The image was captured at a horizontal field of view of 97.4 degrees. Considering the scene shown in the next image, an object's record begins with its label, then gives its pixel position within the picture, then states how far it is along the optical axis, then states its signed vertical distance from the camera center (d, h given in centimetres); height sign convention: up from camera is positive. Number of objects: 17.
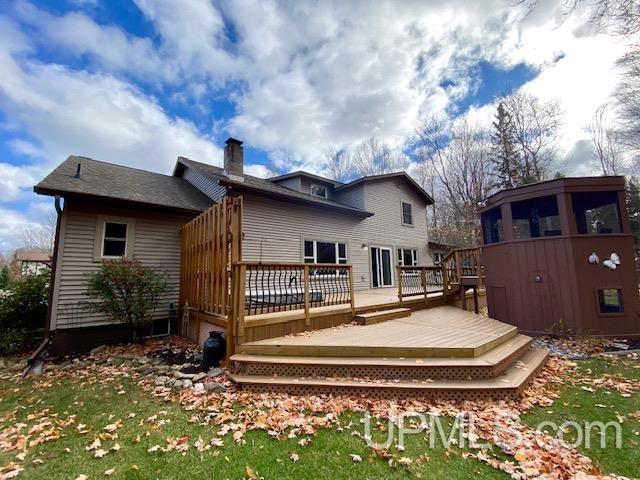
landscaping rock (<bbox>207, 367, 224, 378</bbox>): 463 -163
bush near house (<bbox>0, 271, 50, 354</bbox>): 695 -83
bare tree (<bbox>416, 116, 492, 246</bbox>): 2275 +825
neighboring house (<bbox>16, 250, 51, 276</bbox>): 2354 +197
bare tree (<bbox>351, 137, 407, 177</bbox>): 2536 +1014
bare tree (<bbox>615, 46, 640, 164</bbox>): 935 +733
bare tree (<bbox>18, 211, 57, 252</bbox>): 3056 +495
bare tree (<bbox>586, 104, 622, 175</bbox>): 1981 +865
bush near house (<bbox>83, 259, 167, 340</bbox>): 681 -40
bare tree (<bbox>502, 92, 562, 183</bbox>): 2058 +1018
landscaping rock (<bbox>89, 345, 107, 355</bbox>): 680 -177
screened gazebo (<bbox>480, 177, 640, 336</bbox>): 672 +16
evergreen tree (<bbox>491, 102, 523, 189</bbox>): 2212 +909
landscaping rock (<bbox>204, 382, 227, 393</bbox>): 416 -169
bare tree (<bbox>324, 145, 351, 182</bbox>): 2667 +1023
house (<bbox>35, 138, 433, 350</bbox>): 720 +191
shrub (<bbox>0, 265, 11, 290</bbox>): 1825 +29
